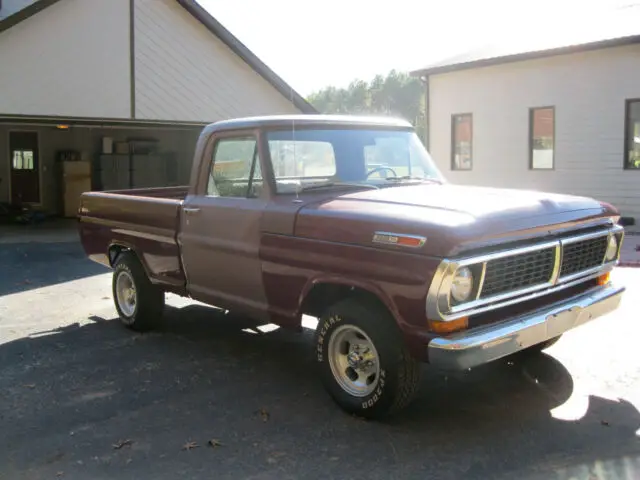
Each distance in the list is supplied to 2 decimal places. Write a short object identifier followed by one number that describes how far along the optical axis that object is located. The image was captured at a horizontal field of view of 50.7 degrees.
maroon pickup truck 3.87
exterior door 18.28
